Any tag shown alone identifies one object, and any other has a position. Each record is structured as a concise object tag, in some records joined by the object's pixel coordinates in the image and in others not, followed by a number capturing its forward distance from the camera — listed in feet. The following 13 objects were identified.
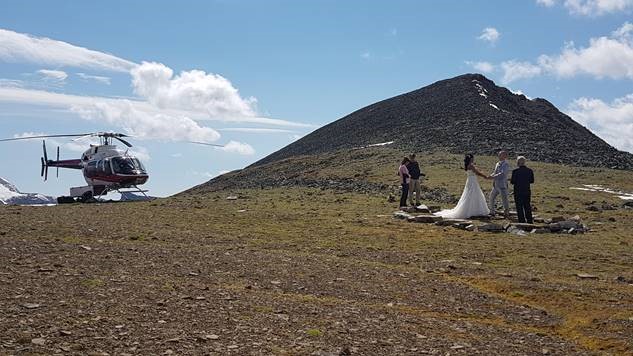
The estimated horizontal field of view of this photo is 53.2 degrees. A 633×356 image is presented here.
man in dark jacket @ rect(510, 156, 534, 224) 76.48
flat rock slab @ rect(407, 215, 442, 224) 80.48
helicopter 129.29
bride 82.28
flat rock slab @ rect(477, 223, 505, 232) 72.38
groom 80.01
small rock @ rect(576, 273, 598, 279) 47.69
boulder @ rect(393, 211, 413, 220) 82.98
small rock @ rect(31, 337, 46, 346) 25.39
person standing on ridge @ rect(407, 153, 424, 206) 94.68
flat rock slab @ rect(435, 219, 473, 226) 77.05
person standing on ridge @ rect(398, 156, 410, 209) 94.02
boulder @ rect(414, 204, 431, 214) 89.15
